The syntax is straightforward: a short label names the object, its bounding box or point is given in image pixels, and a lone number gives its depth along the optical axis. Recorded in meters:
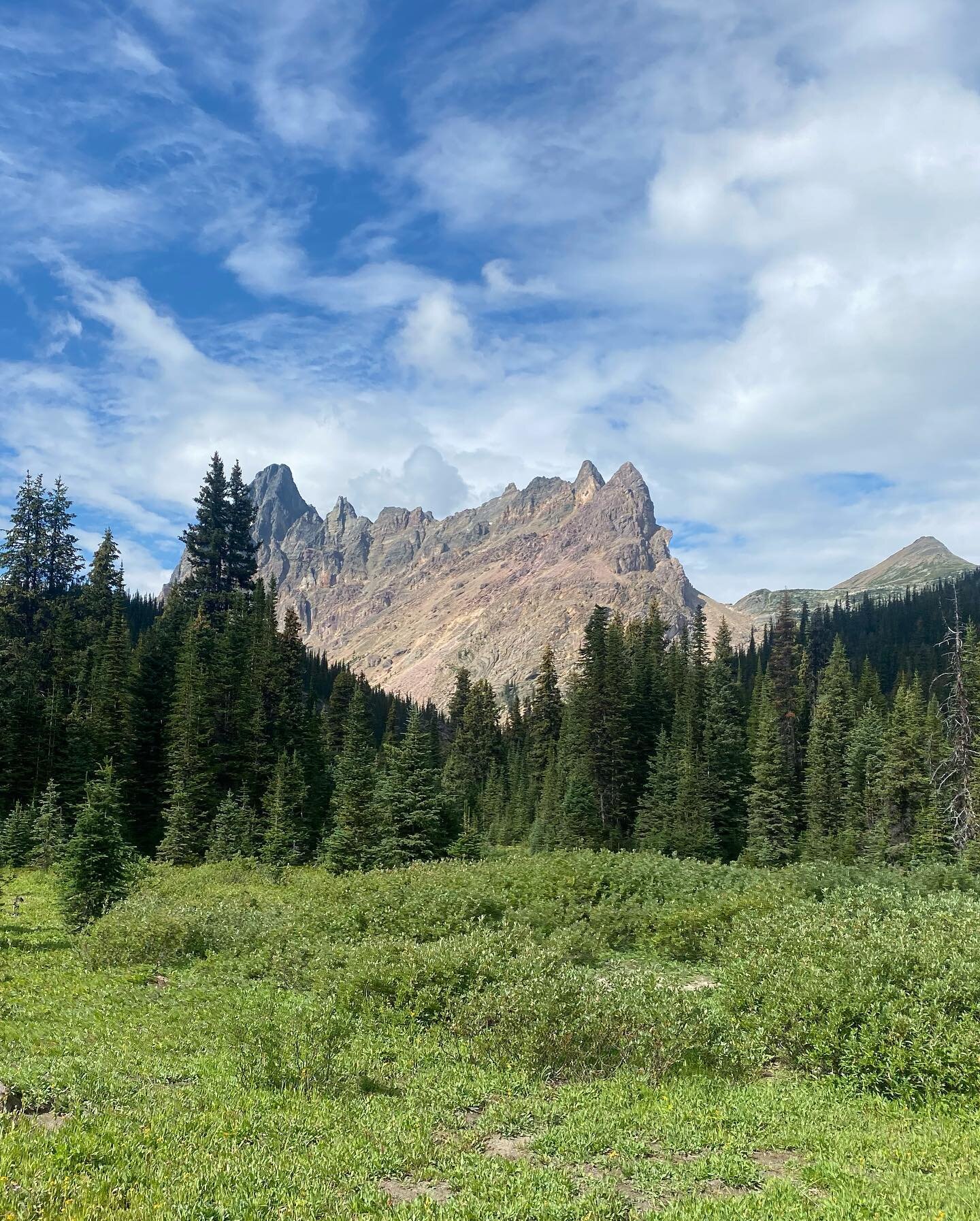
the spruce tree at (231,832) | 44.81
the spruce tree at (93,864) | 25.61
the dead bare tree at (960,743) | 36.34
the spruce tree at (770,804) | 66.50
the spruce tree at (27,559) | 73.44
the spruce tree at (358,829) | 39.28
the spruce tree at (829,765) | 69.34
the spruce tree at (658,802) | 67.50
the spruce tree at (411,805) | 39.22
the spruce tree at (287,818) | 43.47
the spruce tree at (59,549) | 77.94
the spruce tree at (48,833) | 41.66
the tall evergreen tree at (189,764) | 46.97
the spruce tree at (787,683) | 83.19
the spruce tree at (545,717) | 95.69
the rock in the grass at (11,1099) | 10.18
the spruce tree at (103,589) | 73.12
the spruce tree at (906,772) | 63.66
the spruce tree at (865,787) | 62.34
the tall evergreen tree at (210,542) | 80.38
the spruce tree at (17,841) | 43.09
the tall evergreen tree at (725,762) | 72.62
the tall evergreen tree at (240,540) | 82.62
